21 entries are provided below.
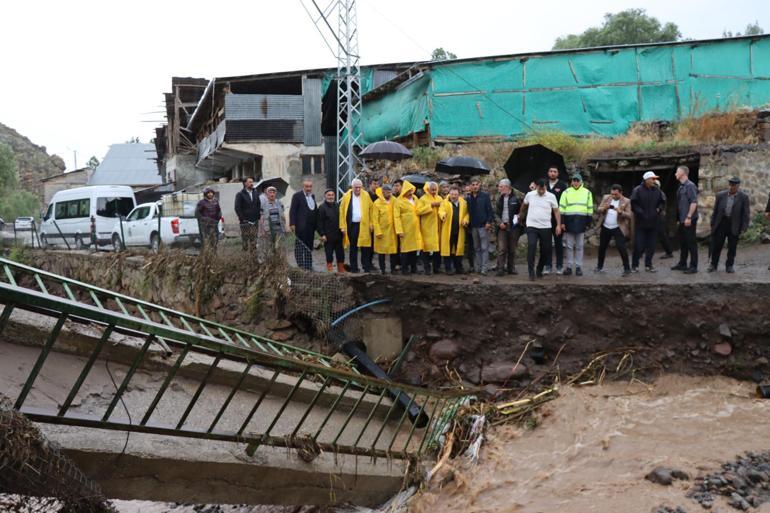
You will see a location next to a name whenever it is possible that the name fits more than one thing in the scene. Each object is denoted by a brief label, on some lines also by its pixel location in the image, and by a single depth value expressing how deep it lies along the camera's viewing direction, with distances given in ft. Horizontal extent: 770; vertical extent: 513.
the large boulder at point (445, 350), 31.37
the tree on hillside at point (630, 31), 134.00
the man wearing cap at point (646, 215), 33.83
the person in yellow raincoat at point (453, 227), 35.24
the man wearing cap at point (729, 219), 32.60
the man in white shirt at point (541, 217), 33.27
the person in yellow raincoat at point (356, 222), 34.76
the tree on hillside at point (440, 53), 146.85
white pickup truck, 41.32
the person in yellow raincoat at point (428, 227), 35.04
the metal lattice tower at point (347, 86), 62.75
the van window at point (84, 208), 65.36
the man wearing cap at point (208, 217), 37.28
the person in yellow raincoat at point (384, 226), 34.99
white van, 63.72
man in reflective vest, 33.58
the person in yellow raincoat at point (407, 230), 34.78
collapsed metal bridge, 12.52
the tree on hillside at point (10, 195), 138.82
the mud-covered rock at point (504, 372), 30.30
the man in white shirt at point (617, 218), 34.22
